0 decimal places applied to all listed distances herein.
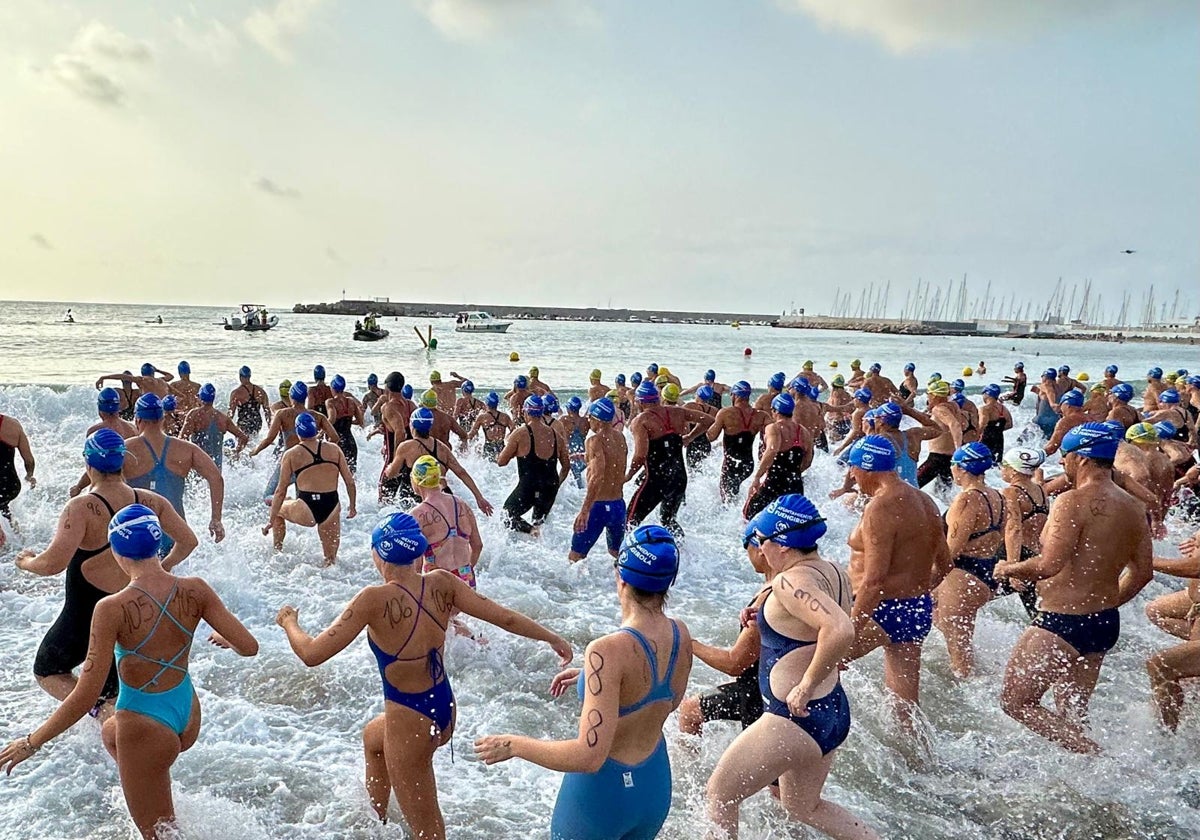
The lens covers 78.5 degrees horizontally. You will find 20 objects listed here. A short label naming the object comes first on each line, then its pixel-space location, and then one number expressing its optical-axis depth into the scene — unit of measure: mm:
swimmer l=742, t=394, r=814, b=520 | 8359
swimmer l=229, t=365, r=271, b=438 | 12617
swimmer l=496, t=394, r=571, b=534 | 8648
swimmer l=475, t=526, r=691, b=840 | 2549
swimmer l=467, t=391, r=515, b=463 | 12125
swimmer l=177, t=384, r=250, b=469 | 9758
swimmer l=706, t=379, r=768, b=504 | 9875
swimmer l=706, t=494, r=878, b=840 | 3076
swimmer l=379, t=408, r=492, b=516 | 7105
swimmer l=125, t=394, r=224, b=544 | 6199
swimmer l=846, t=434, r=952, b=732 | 4230
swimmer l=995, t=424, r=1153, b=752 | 4262
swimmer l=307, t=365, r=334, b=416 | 11250
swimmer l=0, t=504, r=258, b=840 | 3189
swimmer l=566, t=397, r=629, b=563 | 7676
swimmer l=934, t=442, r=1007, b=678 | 5277
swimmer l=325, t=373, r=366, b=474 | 11032
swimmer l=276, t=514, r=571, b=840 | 3277
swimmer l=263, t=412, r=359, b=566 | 7441
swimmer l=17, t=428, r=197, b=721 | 4145
